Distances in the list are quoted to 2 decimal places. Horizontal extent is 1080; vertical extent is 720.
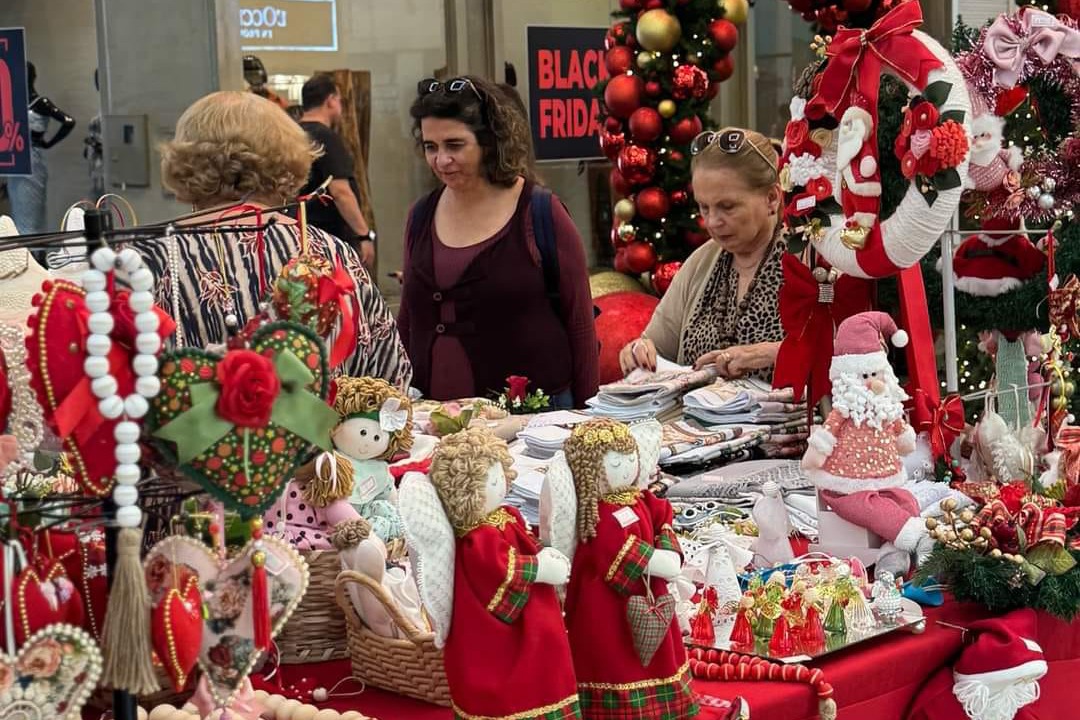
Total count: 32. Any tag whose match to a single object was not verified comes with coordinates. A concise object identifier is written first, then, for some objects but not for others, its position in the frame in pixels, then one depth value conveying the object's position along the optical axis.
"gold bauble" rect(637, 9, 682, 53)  5.77
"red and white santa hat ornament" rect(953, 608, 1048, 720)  2.37
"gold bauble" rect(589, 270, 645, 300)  6.23
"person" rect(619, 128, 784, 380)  3.66
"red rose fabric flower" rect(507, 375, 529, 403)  3.77
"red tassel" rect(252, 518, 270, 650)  1.60
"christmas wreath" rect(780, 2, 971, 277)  2.75
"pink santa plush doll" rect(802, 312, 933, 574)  2.58
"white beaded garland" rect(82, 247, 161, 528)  1.40
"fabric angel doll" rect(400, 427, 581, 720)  1.82
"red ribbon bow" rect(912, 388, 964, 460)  2.84
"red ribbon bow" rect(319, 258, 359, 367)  1.76
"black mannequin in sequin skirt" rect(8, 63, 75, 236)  5.78
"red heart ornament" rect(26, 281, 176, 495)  1.41
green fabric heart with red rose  1.47
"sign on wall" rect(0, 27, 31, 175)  5.45
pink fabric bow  2.96
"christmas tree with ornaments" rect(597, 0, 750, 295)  5.84
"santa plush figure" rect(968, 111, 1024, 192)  2.92
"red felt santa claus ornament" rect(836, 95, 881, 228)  2.81
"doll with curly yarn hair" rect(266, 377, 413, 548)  2.18
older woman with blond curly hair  2.67
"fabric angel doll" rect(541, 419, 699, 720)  1.93
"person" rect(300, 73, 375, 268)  5.75
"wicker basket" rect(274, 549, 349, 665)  2.20
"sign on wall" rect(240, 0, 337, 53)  6.36
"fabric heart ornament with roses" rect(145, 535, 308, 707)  1.58
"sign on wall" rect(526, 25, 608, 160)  7.37
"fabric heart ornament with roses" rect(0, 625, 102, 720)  1.44
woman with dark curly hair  3.96
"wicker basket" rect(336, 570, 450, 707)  2.02
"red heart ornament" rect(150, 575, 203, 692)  1.50
